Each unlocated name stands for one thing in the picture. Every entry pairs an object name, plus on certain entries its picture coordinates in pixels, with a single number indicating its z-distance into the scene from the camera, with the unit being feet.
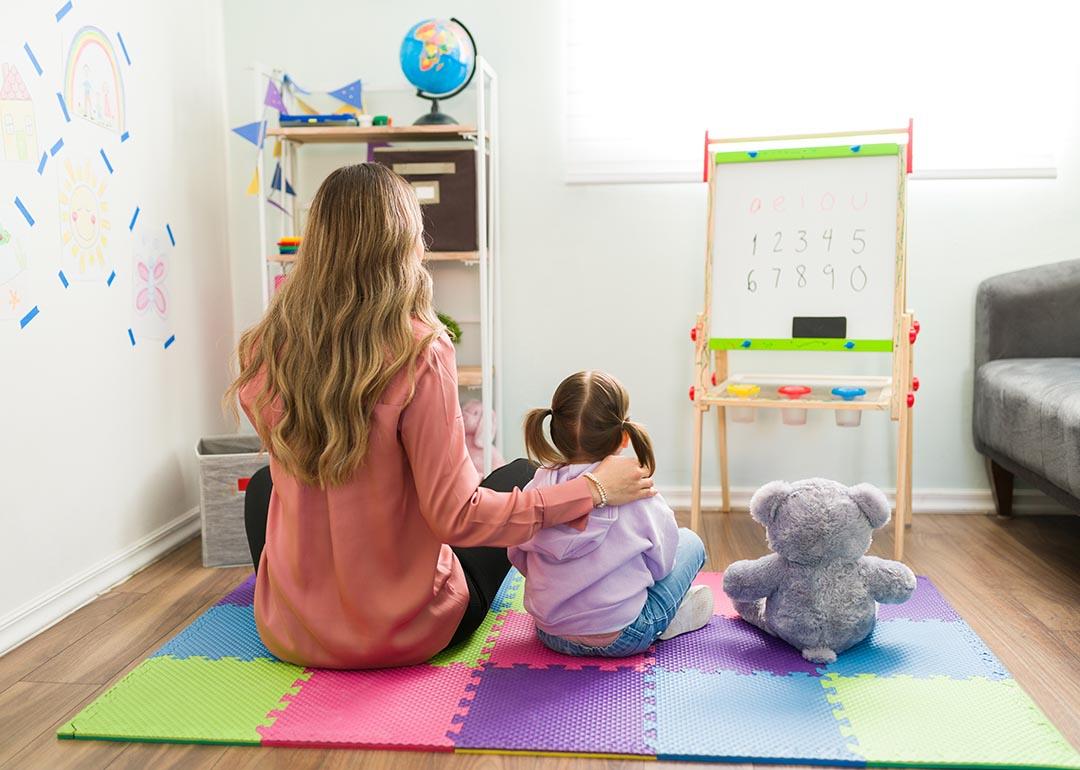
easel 8.43
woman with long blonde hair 5.17
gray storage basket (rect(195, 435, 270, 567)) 8.42
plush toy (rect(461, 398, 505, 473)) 9.93
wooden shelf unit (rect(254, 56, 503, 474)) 9.42
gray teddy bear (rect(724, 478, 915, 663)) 5.89
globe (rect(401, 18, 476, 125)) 9.29
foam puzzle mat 4.90
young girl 5.67
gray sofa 8.50
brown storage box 9.51
